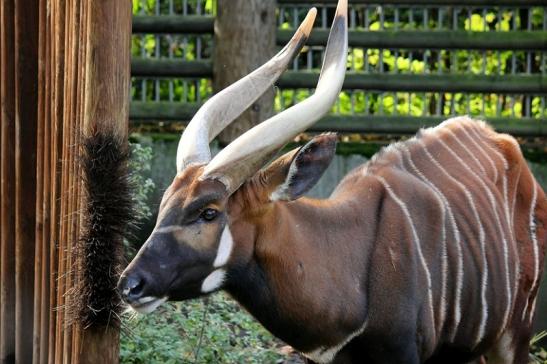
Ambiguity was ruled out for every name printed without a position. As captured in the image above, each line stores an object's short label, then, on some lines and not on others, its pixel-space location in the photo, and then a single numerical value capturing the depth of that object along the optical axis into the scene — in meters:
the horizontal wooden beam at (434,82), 17.27
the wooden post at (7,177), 11.88
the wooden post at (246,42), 16.62
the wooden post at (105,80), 9.88
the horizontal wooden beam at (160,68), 17.40
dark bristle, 9.84
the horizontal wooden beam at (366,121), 17.13
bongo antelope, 9.09
